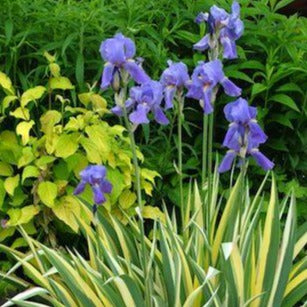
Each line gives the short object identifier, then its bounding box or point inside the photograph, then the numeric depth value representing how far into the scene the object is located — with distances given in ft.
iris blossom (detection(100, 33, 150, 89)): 10.85
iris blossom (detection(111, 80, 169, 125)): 11.13
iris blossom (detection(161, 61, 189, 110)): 12.08
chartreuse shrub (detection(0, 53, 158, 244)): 16.17
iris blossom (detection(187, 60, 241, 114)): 12.00
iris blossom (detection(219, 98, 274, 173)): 11.88
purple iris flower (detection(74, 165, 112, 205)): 11.58
